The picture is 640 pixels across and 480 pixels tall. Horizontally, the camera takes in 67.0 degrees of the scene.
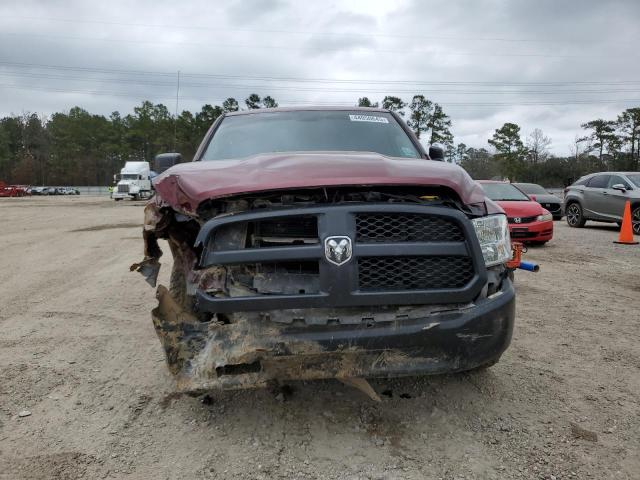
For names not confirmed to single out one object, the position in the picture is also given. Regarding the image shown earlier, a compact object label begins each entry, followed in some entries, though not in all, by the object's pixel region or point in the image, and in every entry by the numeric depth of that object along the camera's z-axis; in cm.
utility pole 6959
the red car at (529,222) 985
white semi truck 3750
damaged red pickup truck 222
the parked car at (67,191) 6562
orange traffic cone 1045
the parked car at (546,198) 1628
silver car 1248
